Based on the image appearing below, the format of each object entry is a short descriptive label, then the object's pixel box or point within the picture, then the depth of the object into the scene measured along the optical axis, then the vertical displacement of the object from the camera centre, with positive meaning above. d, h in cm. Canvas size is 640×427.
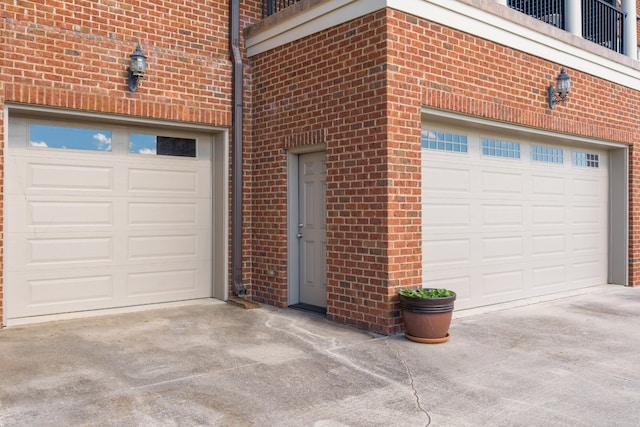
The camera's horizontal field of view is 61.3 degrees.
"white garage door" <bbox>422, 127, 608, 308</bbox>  677 +4
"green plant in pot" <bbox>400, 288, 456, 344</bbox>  531 -96
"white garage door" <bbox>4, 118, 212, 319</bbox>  627 +2
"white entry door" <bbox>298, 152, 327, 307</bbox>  686 -12
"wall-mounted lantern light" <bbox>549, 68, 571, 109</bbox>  759 +183
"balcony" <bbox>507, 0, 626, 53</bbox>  981 +370
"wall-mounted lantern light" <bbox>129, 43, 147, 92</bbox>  649 +182
